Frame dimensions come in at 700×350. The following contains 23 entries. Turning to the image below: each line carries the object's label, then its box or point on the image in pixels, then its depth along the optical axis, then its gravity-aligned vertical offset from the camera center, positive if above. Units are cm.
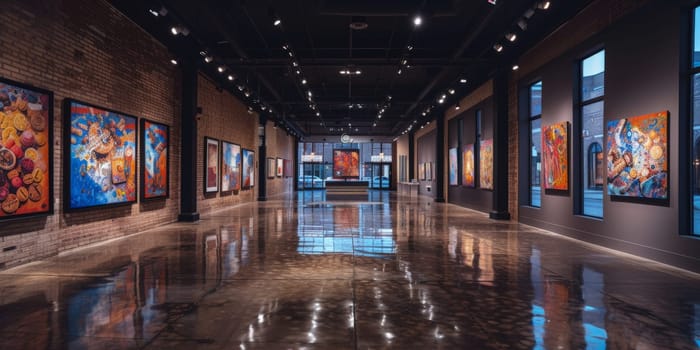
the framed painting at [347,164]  3147 +101
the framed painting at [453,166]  1809 +47
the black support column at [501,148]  1188 +86
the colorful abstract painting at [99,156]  684 +39
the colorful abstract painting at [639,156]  603 +34
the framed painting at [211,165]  1292 +39
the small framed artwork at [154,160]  920 +42
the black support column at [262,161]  2064 +83
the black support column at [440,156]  2012 +105
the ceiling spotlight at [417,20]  792 +319
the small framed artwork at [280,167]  2514 +64
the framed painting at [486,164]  1330 +43
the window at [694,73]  566 +149
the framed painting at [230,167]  1458 +39
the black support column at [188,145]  1114 +90
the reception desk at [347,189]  2291 -73
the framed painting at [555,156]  885 +48
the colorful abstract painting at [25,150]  537 +39
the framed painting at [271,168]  2196 +51
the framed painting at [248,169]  1730 +33
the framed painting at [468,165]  1545 +45
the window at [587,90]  816 +199
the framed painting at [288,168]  2788 +62
